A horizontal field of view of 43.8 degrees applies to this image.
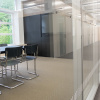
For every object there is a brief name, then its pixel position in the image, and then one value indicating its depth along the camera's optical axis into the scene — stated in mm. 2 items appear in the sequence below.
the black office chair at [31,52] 2879
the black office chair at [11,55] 2362
